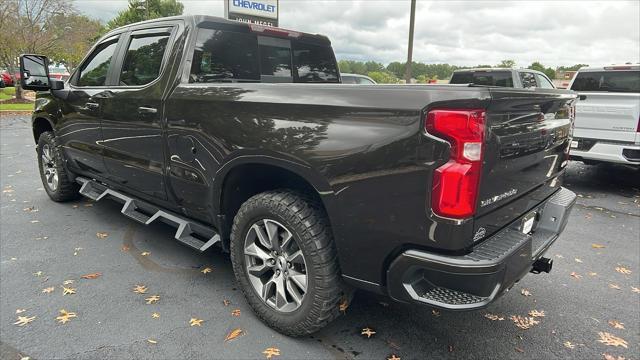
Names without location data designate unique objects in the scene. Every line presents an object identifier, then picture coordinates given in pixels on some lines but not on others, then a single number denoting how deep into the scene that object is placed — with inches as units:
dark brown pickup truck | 75.2
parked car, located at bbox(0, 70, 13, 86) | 1122.7
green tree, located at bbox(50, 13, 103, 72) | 836.6
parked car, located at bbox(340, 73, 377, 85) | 500.9
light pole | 564.1
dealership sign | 478.9
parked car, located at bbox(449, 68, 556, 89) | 371.9
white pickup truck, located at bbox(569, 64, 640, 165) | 245.6
